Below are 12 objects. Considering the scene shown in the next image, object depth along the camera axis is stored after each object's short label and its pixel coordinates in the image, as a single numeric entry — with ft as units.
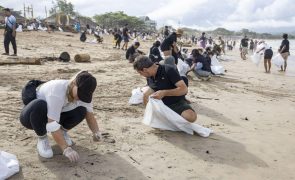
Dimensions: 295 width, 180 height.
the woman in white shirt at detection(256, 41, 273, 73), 44.70
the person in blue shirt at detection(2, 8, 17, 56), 36.86
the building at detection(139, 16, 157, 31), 327.67
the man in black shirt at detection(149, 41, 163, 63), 28.00
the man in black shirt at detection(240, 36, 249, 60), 67.92
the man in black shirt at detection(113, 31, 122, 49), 68.18
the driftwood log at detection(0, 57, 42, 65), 30.65
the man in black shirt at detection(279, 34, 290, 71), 44.88
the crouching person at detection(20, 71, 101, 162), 10.53
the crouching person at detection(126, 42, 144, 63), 41.57
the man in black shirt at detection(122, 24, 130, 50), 63.55
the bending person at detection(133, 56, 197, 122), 14.35
